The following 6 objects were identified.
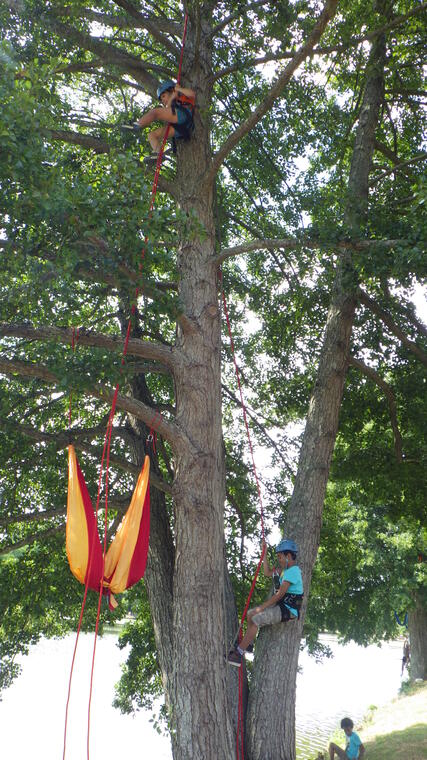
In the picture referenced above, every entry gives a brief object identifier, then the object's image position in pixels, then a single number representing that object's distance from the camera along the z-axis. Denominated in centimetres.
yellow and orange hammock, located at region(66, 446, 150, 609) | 427
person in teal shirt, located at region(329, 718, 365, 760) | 834
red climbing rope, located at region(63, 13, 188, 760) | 427
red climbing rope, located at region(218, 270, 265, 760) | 448
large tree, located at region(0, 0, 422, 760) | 420
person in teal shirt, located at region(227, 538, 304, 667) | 476
